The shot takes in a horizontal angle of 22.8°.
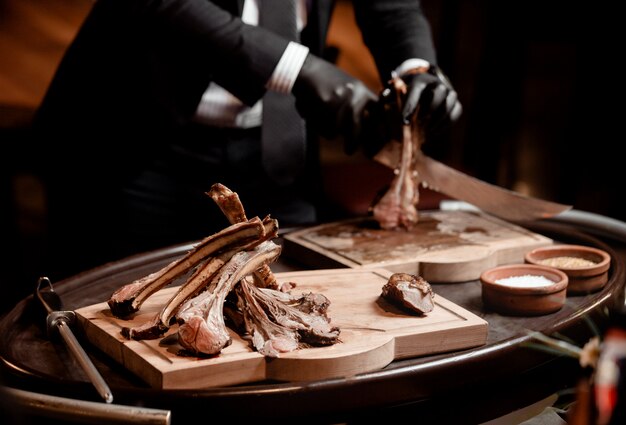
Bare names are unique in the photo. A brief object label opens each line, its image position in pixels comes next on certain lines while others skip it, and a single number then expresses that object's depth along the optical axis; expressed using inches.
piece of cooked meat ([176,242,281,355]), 59.9
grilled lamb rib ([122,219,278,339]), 61.6
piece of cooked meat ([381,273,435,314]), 64.5
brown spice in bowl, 72.0
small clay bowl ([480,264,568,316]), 66.8
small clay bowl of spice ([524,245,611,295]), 70.0
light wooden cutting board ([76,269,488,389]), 59.6
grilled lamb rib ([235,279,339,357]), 61.1
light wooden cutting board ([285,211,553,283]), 72.9
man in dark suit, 82.6
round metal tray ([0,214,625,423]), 58.1
